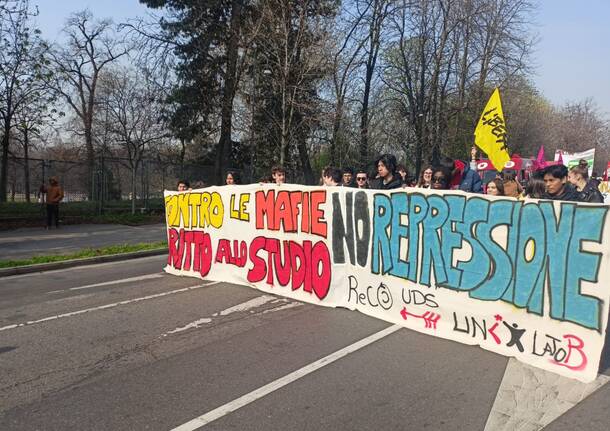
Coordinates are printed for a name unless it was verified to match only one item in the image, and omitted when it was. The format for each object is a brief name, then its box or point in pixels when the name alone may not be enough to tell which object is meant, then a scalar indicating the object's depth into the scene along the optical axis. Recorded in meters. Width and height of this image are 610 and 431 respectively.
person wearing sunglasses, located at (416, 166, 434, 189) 7.50
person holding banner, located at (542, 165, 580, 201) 5.66
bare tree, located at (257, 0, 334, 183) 18.72
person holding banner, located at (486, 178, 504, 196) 6.52
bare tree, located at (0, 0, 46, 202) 17.45
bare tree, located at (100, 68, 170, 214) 29.95
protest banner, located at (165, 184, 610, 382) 4.41
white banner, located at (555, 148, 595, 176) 21.48
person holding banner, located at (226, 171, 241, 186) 8.98
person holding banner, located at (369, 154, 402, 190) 7.64
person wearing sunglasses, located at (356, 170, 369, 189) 8.89
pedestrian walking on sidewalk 15.80
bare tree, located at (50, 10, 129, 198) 32.03
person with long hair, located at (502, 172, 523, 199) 6.72
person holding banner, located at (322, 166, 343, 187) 8.44
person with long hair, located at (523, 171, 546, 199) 6.26
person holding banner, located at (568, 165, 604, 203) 7.05
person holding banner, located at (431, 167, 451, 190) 6.86
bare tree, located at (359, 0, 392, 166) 25.64
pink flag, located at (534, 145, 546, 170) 19.28
